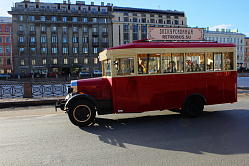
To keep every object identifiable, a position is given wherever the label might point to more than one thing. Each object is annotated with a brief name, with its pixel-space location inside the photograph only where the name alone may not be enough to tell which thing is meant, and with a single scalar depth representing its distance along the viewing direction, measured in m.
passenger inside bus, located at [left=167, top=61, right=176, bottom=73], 7.28
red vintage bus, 6.78
